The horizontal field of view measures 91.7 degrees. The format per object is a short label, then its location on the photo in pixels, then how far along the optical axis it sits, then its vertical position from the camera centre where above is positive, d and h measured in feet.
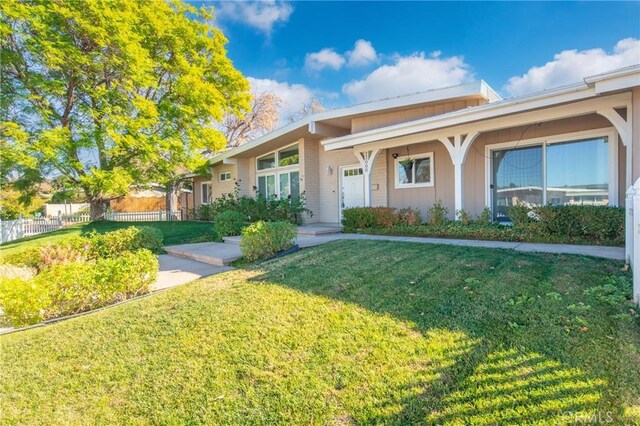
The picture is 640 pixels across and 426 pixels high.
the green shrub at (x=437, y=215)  27.07 -1.29
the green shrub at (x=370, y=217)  29.71 -1.46
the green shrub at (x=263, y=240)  20.81 -2.38
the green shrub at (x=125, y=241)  23.93 -2.69
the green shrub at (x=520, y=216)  22.06 -1.27
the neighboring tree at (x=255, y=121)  84.58 +23.05
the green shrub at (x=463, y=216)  25.68 -1.40
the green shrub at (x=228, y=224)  31.76 -1.86
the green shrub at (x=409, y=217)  28.73 -1.49
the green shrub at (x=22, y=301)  12.26 -3.57
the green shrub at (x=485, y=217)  24.70 -1.42
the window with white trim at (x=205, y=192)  62.64 +2.92
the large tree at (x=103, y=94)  35.73 +15.36
